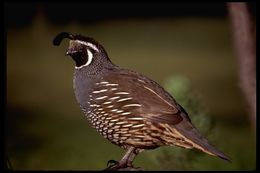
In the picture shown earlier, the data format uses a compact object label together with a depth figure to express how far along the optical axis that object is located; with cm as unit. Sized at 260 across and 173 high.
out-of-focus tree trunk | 1223
